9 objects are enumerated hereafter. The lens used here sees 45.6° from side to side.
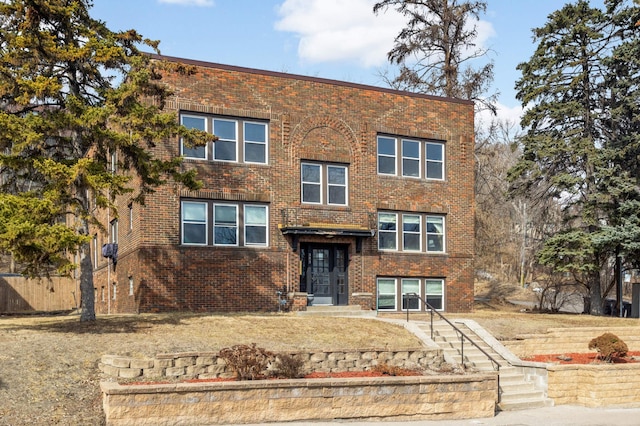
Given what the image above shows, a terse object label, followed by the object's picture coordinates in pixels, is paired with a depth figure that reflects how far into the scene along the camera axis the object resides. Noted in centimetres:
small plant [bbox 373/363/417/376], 1590
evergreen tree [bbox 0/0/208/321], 1558
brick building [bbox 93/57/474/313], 2394
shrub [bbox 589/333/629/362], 1873
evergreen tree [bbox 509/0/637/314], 2920
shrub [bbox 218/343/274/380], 1436
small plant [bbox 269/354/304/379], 1485
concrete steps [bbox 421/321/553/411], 1688
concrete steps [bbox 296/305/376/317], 2439
